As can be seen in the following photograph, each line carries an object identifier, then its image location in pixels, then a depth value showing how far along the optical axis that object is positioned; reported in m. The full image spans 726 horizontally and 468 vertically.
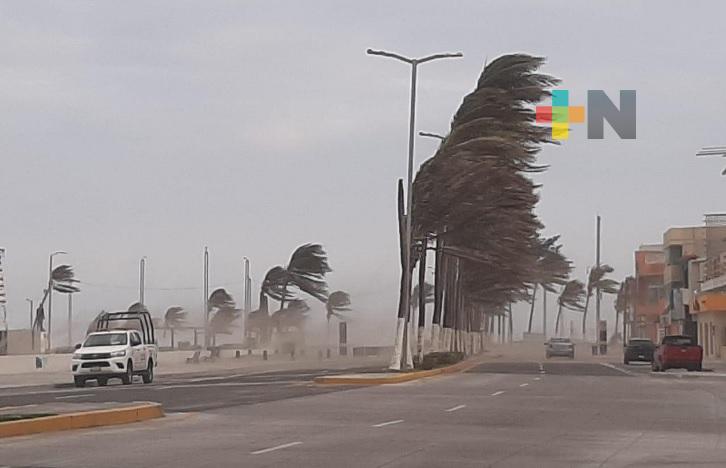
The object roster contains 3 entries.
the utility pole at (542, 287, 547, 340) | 160.00
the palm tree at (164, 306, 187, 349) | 125.38
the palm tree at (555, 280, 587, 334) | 163.12
